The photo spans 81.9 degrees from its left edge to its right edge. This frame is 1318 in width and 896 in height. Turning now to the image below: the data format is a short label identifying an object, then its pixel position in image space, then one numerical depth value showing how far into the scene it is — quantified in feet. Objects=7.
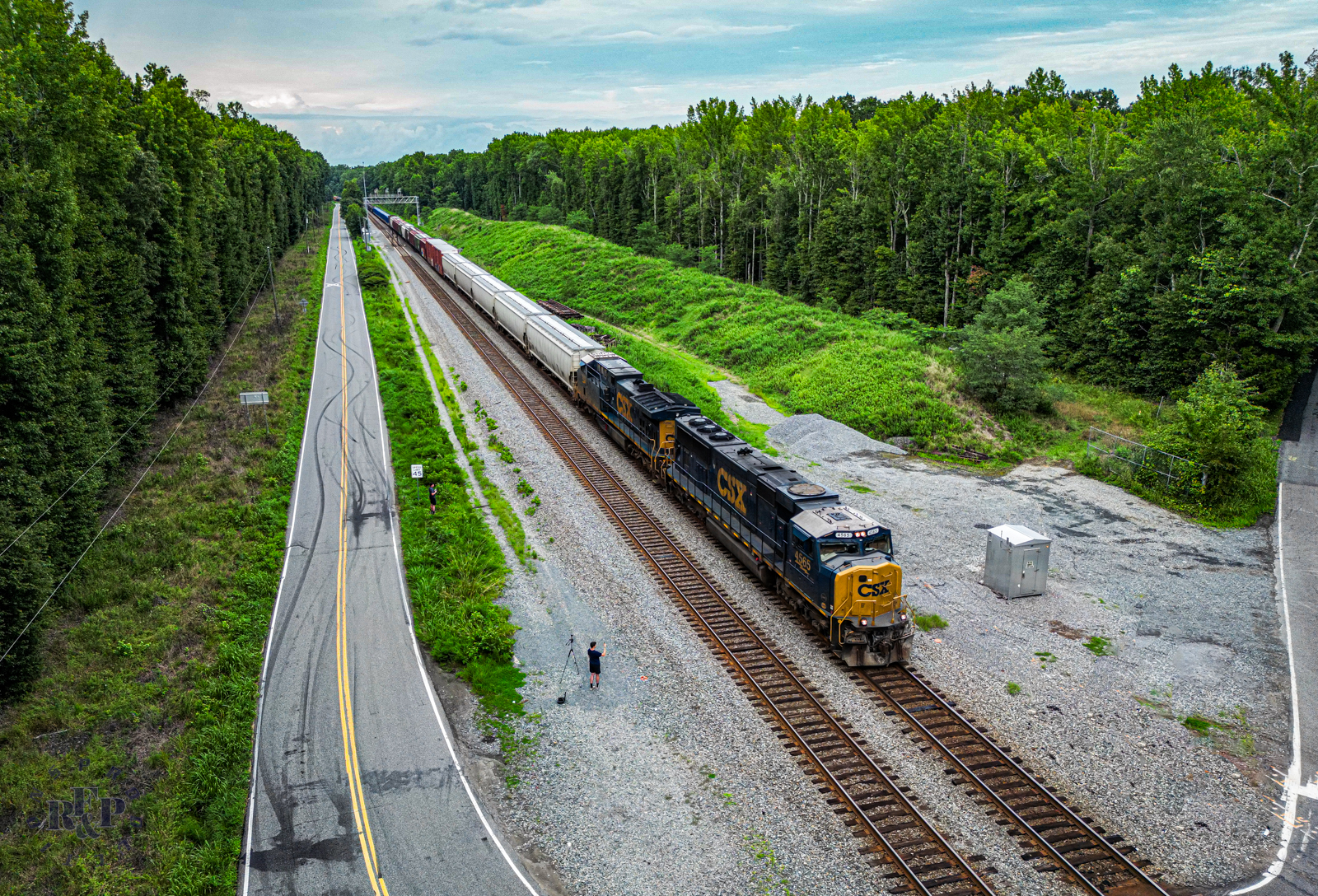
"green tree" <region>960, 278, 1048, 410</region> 135.03
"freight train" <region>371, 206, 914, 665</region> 64.23
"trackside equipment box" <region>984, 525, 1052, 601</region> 76.74
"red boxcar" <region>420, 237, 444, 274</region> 287.48
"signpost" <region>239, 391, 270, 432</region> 118.32
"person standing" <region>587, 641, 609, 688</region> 62.18
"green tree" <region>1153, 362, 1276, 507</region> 98.07
